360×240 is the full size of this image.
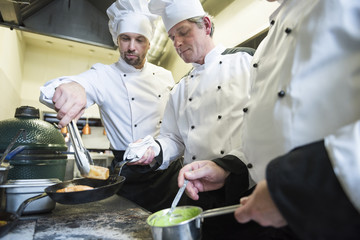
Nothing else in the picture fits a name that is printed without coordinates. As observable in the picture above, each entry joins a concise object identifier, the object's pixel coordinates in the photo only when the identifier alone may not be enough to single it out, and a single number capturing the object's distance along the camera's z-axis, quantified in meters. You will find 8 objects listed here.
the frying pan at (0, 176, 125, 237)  0.88
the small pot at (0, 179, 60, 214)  1.09
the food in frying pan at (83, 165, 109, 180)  1.20
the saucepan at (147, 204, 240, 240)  0.69
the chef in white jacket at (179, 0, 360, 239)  0.45
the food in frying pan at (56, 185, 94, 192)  1.08
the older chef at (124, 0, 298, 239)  1.32
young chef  1.96
